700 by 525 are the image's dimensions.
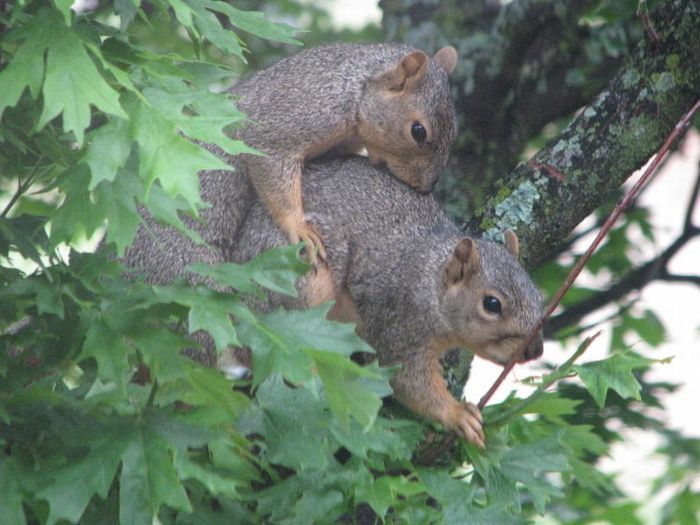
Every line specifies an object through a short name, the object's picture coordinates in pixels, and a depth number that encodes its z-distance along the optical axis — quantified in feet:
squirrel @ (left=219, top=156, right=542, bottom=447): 26.12
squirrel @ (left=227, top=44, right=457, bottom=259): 27.27
